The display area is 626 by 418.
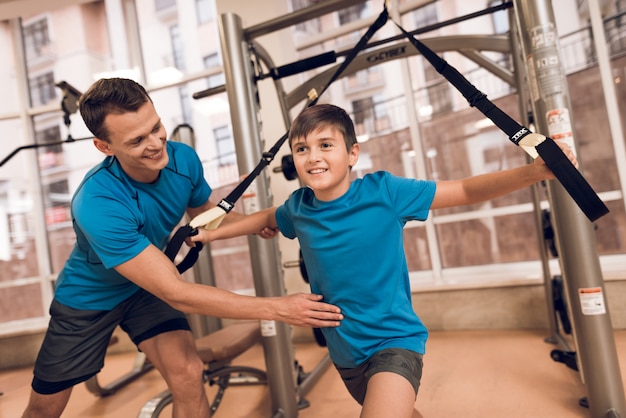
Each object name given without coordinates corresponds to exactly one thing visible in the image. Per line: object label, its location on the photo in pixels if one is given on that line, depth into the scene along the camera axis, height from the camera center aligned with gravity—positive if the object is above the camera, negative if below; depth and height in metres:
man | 1.28 -0.08
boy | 1.20 -0.06
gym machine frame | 1.59 -0.11
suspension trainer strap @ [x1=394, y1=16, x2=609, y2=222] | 1.06 +0.06
